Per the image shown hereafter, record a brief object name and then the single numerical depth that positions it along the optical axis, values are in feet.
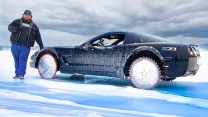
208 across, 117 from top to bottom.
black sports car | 14.65
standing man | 19.88
